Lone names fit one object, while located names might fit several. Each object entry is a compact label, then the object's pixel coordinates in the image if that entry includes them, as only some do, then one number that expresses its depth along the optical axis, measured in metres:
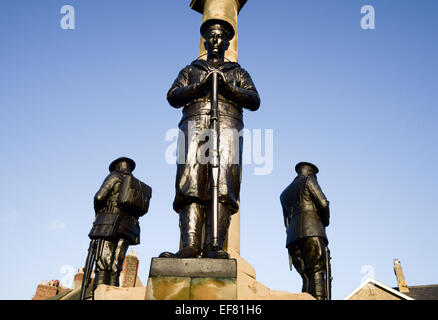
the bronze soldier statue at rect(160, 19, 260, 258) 4.62
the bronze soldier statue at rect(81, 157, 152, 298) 6.32
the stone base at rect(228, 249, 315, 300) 4.41
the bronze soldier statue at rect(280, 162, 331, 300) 6.10
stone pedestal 3.71
